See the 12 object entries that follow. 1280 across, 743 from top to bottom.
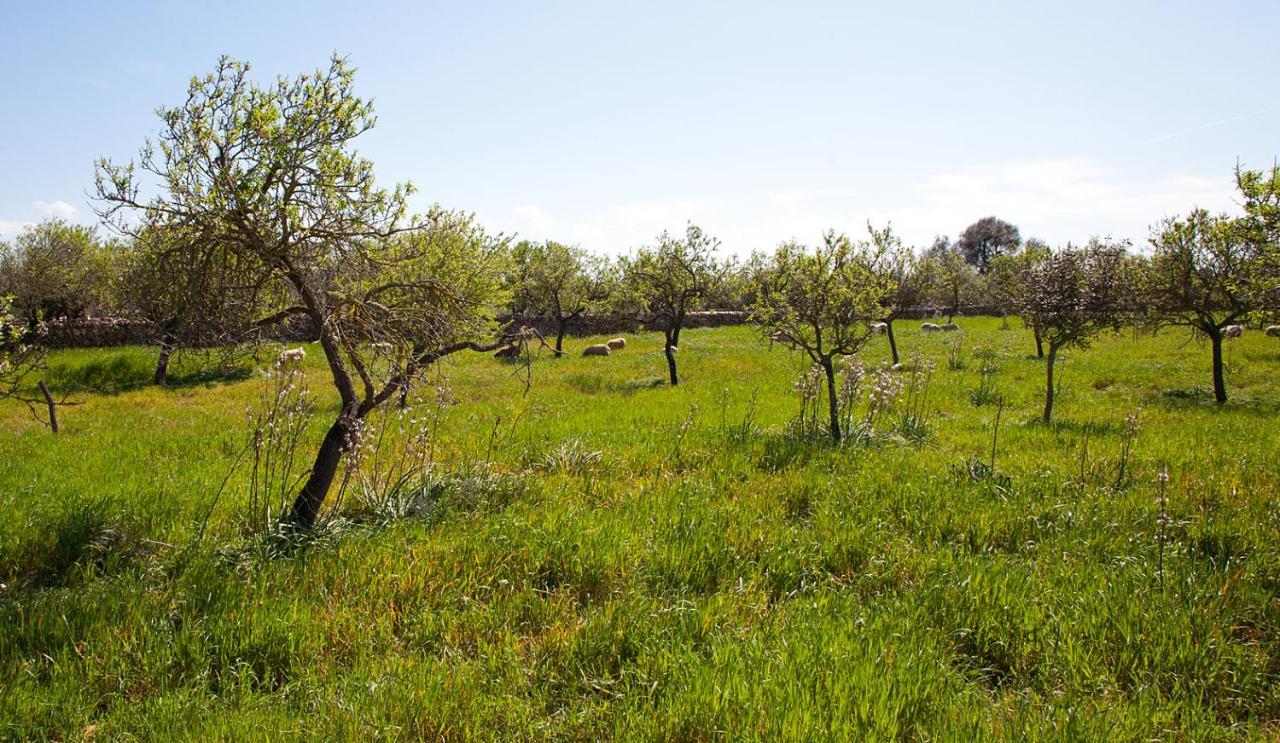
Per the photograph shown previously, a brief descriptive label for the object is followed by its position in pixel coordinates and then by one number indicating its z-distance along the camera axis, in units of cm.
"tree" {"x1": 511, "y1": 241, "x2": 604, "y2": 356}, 3459
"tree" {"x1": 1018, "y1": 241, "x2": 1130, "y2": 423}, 1405
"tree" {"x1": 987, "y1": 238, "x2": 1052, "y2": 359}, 1541
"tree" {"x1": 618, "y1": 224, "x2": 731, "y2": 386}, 2145
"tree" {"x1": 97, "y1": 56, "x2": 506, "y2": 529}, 623
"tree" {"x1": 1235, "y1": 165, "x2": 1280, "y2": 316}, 1066
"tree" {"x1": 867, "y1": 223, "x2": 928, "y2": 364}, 2833
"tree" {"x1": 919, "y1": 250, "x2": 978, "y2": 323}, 4628
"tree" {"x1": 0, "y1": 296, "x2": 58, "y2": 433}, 689
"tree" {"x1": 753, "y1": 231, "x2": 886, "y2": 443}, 1172
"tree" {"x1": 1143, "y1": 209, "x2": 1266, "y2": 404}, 1644
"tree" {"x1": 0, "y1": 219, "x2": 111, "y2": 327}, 2870
